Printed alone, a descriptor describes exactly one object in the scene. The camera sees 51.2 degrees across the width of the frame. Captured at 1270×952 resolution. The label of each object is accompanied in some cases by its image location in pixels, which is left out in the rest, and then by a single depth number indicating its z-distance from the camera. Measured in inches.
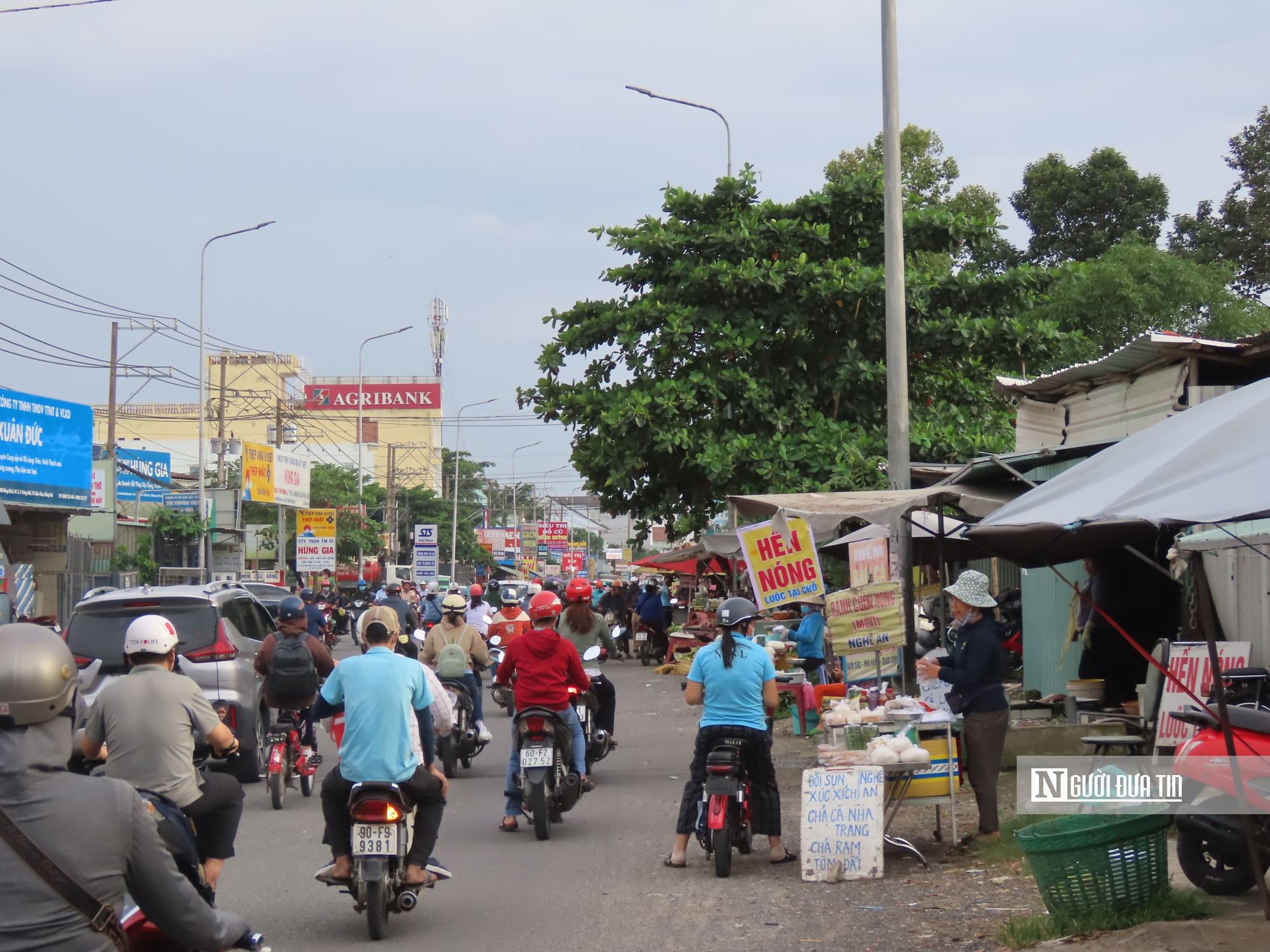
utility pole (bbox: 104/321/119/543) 1429.6
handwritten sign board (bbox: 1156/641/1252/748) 368.2
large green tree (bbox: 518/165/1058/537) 797.2
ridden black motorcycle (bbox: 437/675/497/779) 509.7
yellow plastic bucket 342.3
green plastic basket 251.9
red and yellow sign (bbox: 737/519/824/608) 500.7
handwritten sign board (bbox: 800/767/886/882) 319.6
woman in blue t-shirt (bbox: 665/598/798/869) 338.6
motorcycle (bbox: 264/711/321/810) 458.0
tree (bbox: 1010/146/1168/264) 1354.6
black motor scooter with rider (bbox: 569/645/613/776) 440.2
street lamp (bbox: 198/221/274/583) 1464.1
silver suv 479.2
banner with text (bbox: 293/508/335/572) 1611.7
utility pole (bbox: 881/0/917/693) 549.3
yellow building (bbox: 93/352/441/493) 3494.1
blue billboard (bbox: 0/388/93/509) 1224.2
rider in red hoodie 394.6
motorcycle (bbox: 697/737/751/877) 324.8
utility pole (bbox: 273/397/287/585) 1819.6
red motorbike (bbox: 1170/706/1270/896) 258.4
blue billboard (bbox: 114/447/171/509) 2007.9
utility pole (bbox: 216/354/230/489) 1700.7
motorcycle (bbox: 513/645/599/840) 384.5
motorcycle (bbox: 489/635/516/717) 617.9
